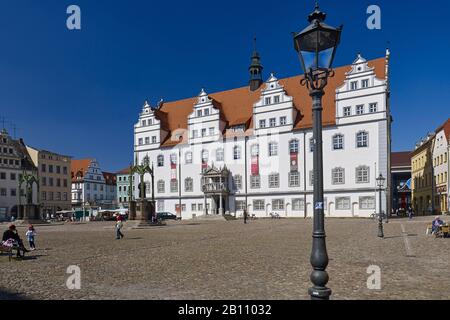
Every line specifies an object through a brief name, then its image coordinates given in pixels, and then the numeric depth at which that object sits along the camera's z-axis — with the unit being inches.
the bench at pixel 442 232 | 784.9
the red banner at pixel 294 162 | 2058.3
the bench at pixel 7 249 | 549.6
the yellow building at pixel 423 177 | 2472.9
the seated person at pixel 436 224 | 800.9
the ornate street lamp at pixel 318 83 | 222.8
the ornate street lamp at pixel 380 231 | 817.9
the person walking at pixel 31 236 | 674.2
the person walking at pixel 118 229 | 897.5
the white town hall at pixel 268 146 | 1889.8
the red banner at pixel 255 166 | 2173.7
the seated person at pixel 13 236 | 571.2
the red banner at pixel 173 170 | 2461.9
